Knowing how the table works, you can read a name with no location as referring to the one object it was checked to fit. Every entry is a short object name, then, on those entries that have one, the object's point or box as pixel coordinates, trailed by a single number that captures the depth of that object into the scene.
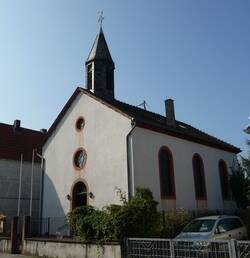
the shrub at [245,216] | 21.66
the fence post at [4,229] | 22.14
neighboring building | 27.92
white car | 13.58
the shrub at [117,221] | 13.24
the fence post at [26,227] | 18.11
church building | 19.70
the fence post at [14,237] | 18.14
